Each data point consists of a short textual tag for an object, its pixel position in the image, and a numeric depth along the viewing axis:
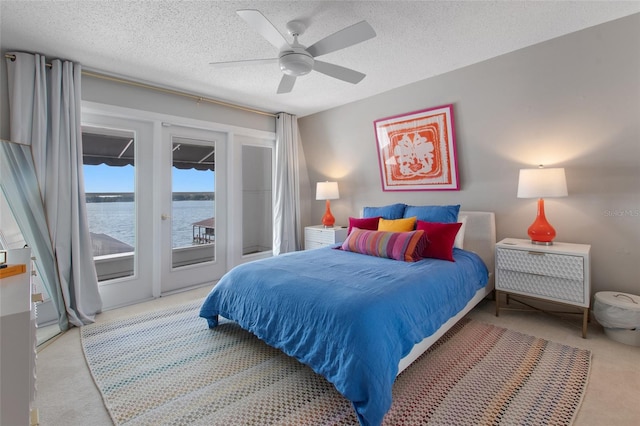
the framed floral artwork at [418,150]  3.37
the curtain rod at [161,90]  2.95
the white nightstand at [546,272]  2.38
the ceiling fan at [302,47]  1.81
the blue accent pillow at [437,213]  3.04
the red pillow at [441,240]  2.60
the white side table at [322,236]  4.17
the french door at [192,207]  3.61
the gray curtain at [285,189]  4.55
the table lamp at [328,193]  4.34
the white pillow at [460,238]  3.01
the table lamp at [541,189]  2.48
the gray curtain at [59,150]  2.56
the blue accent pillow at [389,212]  3.41
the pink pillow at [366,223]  3.34
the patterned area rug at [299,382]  1.59
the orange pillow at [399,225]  2.99
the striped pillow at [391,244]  2.58
